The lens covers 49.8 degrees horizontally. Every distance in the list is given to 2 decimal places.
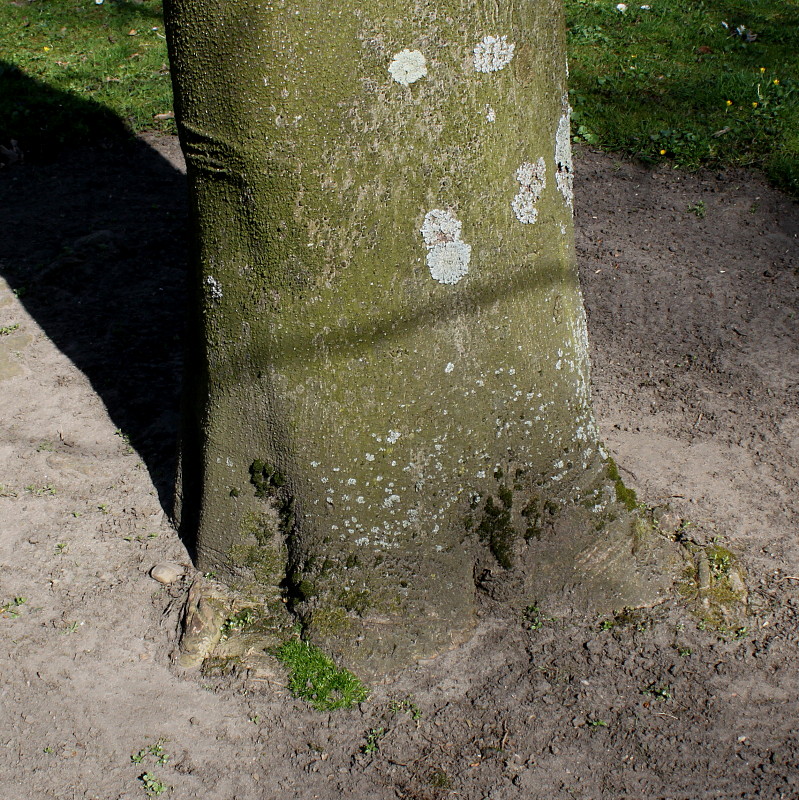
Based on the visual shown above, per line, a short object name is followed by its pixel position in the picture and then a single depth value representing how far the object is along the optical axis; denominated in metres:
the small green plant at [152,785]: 2.38
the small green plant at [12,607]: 2.89
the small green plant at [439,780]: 2.43
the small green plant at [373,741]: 2.52
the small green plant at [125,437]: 3.70
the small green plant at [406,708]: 2.62
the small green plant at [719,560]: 3.05
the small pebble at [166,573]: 3.02
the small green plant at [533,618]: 2.86
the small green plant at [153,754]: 2.46
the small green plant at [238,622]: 2.82
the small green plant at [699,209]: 5.53
